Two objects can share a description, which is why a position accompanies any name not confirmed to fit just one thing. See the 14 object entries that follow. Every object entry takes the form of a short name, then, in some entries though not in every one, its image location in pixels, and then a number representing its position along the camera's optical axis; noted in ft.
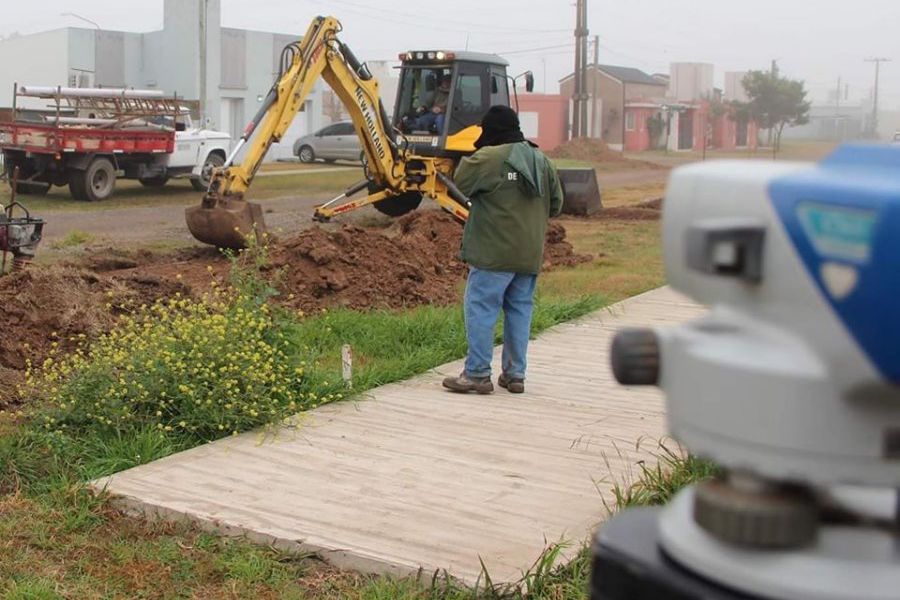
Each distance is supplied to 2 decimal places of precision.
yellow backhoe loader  48.29
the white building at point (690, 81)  290.56
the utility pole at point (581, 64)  166.71
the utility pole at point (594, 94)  208.70
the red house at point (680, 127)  256.11
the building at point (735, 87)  275.57
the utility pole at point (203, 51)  139.95
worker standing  23.70
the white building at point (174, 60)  153.07
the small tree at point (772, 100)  251.39
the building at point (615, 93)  252.21
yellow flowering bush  20.10
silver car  138.00
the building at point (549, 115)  239.91
